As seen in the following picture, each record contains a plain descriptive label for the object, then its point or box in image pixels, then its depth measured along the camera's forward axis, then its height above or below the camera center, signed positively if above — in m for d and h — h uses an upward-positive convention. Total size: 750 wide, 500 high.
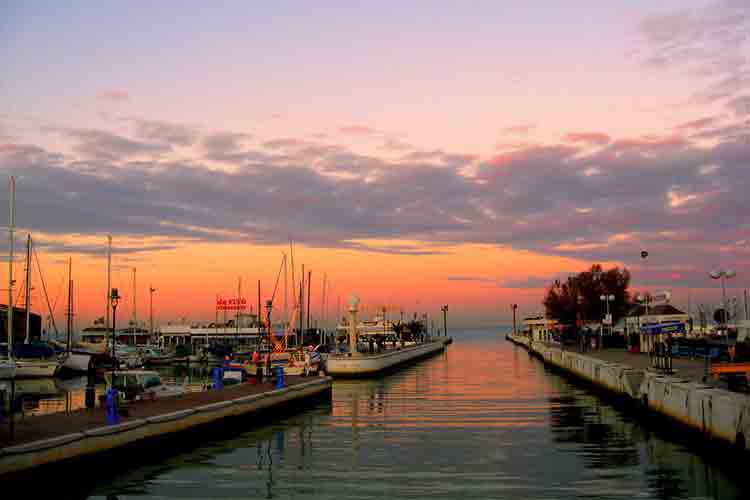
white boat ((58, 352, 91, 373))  76.62 -4.37
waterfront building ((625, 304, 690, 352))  63.07 -0.41
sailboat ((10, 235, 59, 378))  68.44 -3.70
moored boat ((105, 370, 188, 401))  34.43 -3.22
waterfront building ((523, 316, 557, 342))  140.82 -2.56
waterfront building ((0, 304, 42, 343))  123.72 -0.89
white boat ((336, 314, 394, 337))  179.57 -2.89
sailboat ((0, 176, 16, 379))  63.54 -0.91
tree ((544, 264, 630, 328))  121.19 +3.12
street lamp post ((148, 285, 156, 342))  142.49 +0.46
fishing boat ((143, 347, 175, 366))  96.31 -4.99
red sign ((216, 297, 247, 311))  140.88 +2.39
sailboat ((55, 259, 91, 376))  76.12 -4.45
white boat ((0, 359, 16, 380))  65.12 -4.22
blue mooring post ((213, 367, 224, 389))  40.78 -3.21
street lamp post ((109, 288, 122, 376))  31.56 +0.83
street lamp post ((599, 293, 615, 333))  77.84 -0.59
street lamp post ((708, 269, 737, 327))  40.34 +1.91
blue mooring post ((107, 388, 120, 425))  23.91 -2.78
